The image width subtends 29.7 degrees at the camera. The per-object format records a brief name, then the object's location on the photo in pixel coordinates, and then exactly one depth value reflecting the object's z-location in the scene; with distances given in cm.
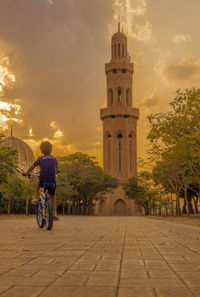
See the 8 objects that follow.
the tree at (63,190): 4434
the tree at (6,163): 2468
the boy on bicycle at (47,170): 906
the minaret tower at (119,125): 8769
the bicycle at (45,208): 868
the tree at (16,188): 3328
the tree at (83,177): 5281
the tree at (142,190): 6488
